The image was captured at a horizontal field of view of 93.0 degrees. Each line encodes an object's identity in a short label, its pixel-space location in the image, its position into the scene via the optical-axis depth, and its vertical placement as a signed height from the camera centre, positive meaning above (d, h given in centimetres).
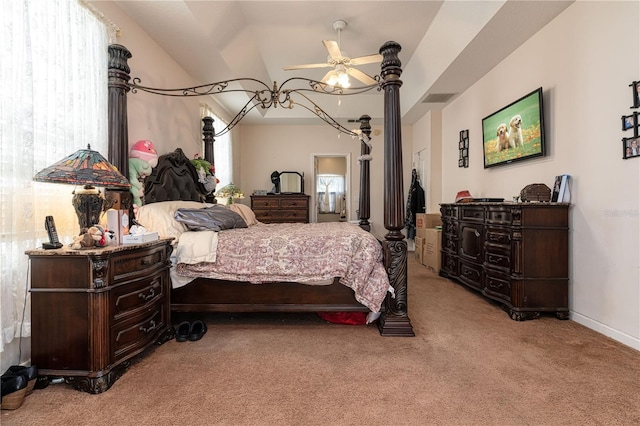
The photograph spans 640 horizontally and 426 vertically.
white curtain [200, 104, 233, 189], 495 +104
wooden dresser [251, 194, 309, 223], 593 +7
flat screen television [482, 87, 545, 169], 305 +87
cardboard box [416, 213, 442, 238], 523 -20
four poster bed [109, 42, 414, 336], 238 -53
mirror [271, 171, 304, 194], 654 +64
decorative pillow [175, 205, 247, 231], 256 -6
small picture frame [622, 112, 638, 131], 214 +62
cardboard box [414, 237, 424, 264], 524 -69
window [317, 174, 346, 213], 758 +46
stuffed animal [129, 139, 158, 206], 271 +45
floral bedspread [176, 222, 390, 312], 236 -41
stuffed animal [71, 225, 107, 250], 173 -15
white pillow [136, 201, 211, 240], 245 -6
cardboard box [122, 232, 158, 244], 192 -16
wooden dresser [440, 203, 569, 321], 271 -46
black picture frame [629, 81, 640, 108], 212 +80
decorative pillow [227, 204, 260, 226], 373 +0
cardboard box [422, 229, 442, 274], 455 -62
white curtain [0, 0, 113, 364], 165 +61
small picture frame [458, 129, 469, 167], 468 +96
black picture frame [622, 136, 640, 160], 212 +43
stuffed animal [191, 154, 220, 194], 389 +52
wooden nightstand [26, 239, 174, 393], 165 -55
